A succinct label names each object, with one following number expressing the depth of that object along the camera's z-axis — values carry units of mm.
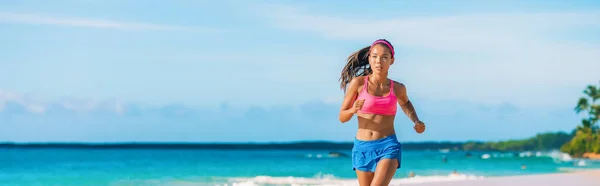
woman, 6824
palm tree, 63438
